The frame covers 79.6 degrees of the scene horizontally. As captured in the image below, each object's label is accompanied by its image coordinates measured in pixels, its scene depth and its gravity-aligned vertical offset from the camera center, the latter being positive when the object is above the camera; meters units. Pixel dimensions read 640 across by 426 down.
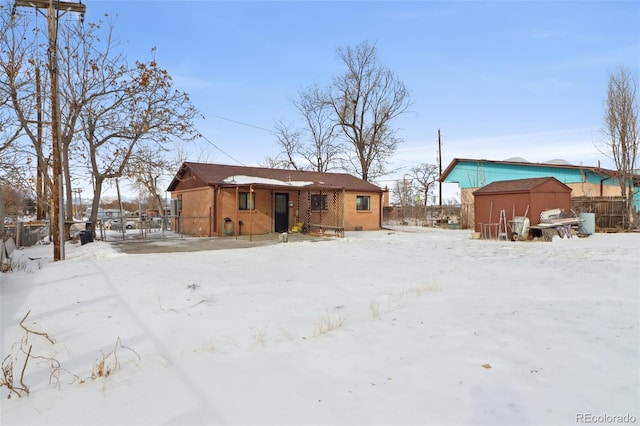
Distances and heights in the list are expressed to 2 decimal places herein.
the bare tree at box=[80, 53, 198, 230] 16.54 +4.42
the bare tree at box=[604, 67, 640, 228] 19.48 +4.47
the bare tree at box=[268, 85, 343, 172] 37.72 +6.59
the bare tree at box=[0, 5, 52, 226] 13.16 +4.31
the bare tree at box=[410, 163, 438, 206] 53.53 +5.22
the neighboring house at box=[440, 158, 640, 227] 24.95 +2.80
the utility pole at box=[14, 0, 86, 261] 11.38 +2.44
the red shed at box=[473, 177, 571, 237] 15.85 +0.73
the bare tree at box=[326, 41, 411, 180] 34.53 +8.75
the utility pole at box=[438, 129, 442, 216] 35.25 +6.07
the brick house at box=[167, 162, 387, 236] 17.84 +0.88
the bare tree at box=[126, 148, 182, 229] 18.00 +2.55
